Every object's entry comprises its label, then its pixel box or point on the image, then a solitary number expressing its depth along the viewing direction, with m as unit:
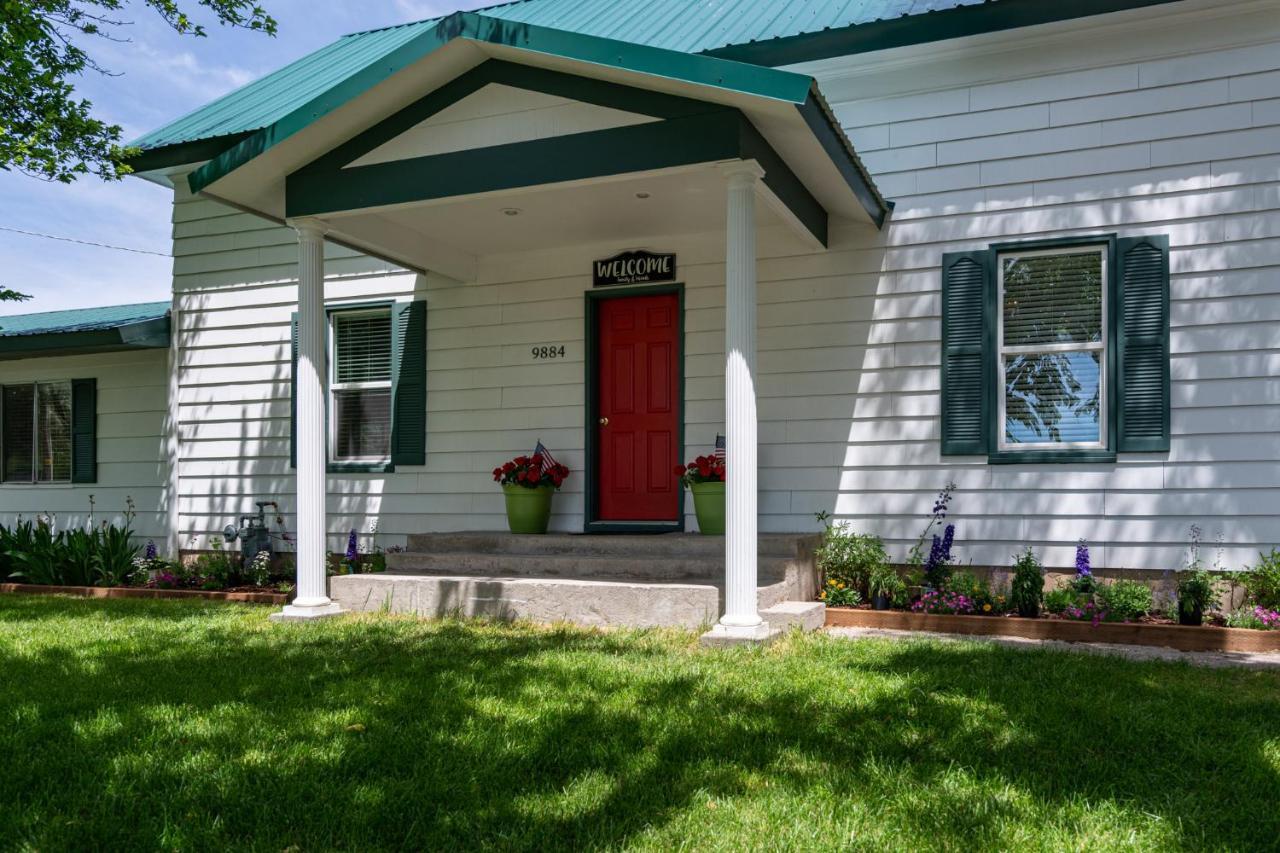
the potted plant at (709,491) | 7.79
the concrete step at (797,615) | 6.50
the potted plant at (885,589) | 7.26
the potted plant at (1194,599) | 6.56
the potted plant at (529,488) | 8.55
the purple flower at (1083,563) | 6.98
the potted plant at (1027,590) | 7.02
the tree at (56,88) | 9.83
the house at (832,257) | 6.43
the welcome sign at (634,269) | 8.61
